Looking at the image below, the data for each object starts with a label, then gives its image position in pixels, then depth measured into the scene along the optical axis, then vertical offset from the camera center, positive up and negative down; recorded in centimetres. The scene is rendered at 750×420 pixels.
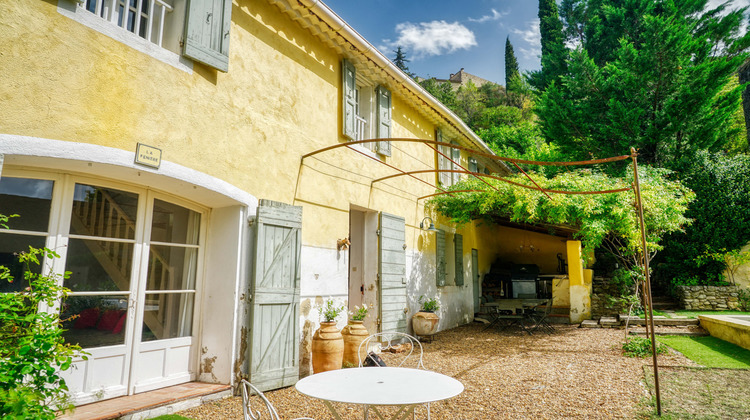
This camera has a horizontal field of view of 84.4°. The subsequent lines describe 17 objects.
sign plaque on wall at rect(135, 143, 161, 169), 360 +101
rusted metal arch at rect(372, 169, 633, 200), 680 +161
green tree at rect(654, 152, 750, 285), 1176 +165
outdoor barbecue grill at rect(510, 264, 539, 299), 1288 -17
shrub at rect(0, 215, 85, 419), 196 -45
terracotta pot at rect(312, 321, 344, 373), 509 -94
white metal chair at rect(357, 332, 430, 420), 612 -123
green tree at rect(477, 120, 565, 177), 2047 +721
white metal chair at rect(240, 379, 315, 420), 203 -67
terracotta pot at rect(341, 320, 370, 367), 572 -93
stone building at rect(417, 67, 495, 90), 4488 +2155
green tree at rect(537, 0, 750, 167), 1230 +578
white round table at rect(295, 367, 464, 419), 237 -72
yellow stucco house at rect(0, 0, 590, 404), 328 +92
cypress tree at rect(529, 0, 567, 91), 1717 +910
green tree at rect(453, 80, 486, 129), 2762 +1156
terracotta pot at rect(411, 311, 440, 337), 791 -92
